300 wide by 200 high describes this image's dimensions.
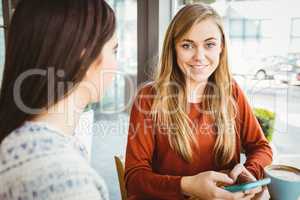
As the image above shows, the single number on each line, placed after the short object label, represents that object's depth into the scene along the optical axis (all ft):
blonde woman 3.53
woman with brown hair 1.76
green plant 4.48
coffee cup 2.48
